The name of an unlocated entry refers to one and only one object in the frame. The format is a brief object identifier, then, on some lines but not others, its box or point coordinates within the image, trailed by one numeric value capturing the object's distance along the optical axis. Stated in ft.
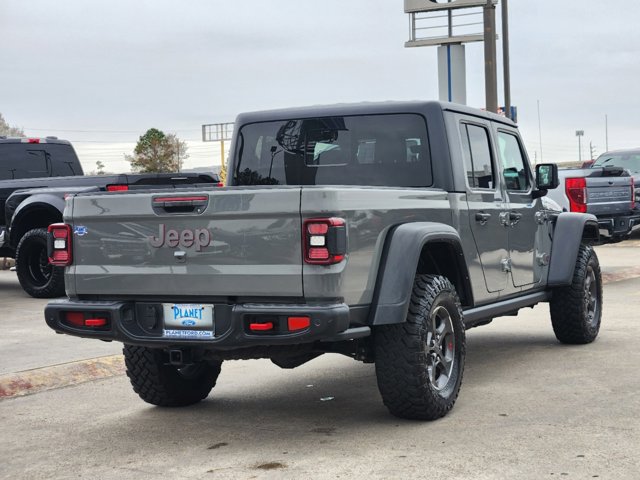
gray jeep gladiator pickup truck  18.67
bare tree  290.19
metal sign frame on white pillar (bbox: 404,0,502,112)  96.27
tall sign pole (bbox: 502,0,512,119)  71.61
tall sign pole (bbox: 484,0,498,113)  65.00
